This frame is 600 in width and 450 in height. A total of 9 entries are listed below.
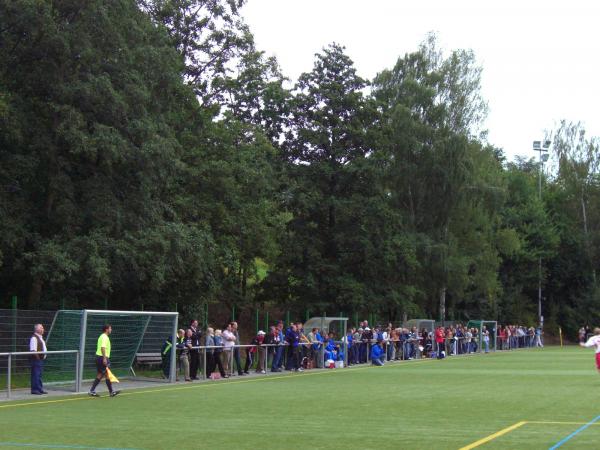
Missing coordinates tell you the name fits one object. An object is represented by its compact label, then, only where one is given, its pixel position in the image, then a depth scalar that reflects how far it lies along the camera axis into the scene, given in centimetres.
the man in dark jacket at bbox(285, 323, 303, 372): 3092
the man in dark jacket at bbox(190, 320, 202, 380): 2580
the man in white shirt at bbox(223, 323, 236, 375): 2795
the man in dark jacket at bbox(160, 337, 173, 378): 2505
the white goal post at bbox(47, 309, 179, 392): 2228
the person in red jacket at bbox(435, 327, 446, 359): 4372
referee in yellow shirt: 1931
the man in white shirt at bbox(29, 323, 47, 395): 1998
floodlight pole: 7156
